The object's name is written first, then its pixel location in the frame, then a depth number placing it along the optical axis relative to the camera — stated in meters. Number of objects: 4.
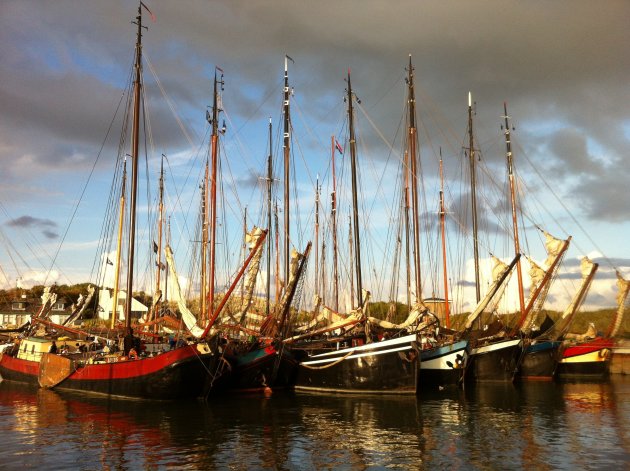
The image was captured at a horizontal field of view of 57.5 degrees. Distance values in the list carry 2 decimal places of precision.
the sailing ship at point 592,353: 48.47
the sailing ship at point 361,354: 35.44
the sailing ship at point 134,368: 32.72
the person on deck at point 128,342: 35.26
